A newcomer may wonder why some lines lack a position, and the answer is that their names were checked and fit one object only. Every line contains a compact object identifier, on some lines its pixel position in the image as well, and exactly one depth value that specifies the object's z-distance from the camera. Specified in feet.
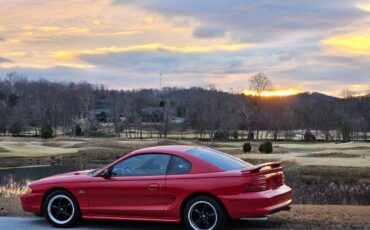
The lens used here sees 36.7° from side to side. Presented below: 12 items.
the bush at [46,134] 263.49
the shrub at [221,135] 289.94
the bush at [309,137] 274.67
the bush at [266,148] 171.94
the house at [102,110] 454.81
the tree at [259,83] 381.60
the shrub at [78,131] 319.55
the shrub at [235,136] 281.66
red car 27.40
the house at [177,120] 397.62
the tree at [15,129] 324.60
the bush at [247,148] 177.99
